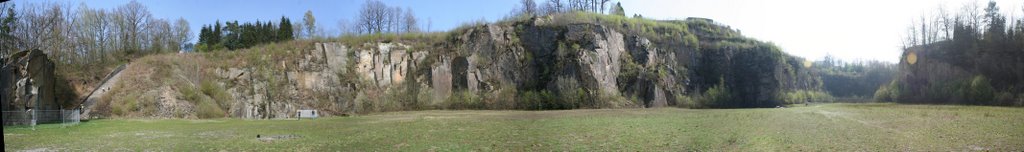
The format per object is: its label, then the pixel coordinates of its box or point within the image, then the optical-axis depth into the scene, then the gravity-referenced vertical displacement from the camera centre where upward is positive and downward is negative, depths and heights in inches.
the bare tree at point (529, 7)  3787.9 +450.2
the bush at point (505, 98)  2765.7 -79.5
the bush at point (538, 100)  2751.0 -88.9
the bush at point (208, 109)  1880.4 -79.3
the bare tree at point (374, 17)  2350.0 +250.6
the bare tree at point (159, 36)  2377.0 +189.2
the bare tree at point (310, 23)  2748.5 +262.9
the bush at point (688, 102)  2935.5 -111.1
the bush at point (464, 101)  2723.9 -88.0
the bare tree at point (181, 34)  2482.9 +204.5
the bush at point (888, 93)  1804.4 -49.1
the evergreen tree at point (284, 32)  2783.0 +228.2
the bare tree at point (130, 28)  1727.6 +179.5
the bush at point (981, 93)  1683.1 -48.0
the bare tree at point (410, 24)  2999.5 +285.3
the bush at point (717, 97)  3031.5 -92.1
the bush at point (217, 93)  2064.5 -31.6
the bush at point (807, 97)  2287.6 -78.3
